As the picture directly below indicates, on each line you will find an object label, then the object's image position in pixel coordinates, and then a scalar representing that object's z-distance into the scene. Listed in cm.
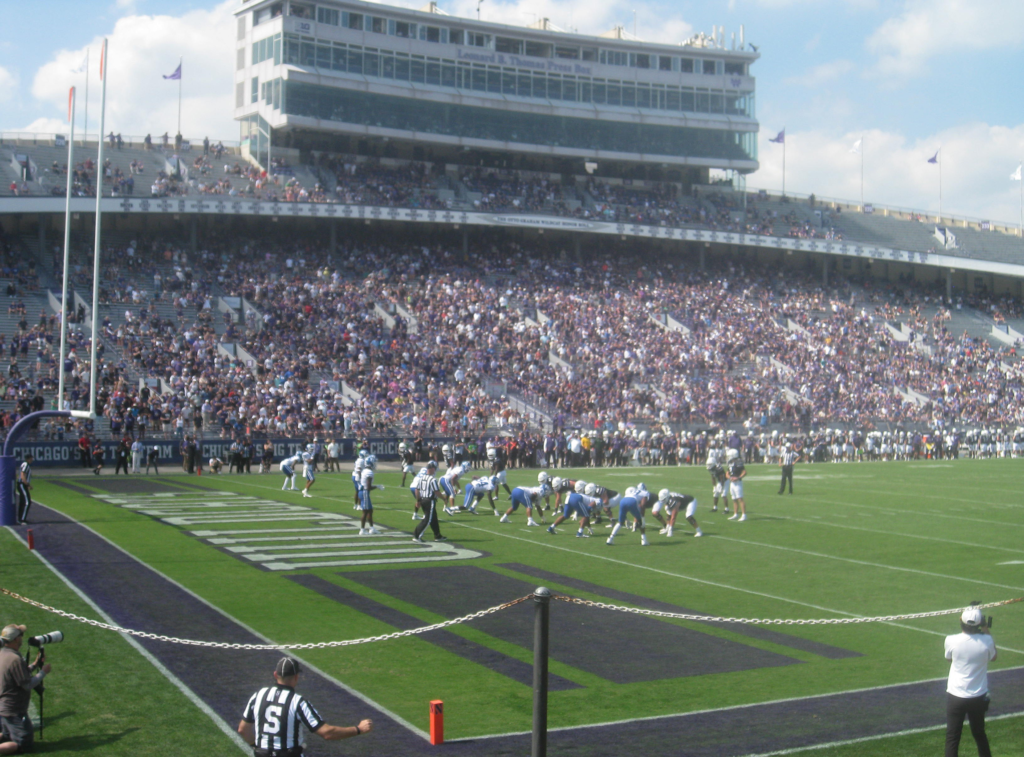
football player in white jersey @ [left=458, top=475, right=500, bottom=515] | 2378
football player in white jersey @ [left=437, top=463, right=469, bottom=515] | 2289
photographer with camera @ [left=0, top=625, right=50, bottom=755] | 799
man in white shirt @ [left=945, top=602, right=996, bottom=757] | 770
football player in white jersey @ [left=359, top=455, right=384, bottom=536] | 1950
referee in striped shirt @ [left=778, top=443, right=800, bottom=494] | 2862
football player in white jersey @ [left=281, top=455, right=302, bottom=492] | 2675
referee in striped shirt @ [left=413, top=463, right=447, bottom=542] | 1889
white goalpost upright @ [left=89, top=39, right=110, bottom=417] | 2005
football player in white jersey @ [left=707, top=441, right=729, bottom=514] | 2416
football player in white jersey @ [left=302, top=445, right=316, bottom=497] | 2673
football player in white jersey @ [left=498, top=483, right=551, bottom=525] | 2177
